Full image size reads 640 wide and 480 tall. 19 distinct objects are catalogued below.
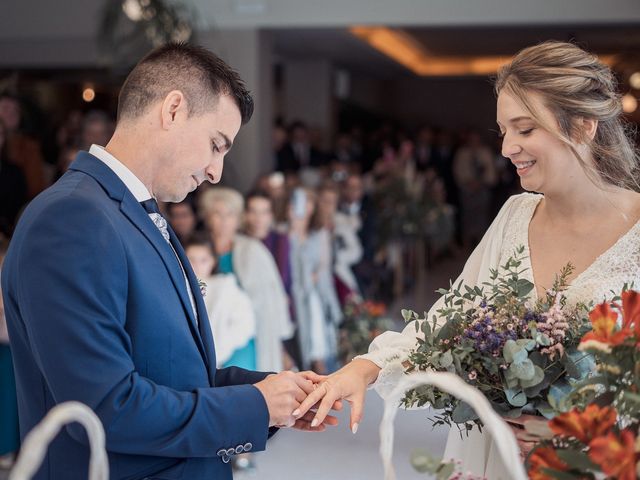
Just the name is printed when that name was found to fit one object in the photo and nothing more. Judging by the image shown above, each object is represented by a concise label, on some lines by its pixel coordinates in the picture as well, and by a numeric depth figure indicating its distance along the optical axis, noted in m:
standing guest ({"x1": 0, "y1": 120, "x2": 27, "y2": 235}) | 6.17
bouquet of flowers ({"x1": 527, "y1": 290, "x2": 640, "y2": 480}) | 1.07
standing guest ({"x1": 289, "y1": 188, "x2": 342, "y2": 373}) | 6.32
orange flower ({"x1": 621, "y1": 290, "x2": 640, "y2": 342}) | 1.24
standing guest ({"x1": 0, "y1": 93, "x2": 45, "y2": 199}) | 6.53
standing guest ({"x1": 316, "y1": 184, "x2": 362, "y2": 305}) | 7.35
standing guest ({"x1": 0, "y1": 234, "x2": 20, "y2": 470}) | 4.48
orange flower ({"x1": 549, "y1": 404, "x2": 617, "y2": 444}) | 1.15
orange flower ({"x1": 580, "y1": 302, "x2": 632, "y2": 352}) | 1.20
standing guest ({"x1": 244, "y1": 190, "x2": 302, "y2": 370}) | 5.73
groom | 1.48
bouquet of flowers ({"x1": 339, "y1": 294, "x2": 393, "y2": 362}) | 6.71
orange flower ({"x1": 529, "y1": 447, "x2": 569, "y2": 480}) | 1.18
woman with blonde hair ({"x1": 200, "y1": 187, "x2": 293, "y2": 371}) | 5.27
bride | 2.00
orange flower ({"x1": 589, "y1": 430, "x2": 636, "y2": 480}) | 1.06
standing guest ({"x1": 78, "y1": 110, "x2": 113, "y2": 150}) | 6.75
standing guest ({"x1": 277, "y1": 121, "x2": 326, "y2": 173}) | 10.57
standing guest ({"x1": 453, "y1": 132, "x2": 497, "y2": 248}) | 13.62
